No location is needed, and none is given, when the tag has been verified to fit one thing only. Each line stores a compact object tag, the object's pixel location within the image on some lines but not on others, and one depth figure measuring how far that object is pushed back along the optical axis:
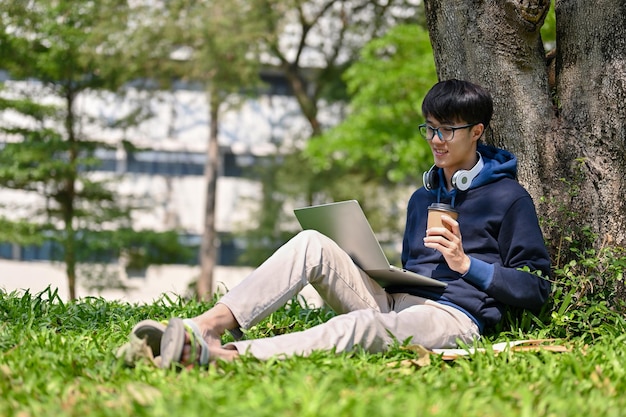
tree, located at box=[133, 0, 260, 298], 19.94
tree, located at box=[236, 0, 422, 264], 22.84
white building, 25.03
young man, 3.42
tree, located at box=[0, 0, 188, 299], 19.73
